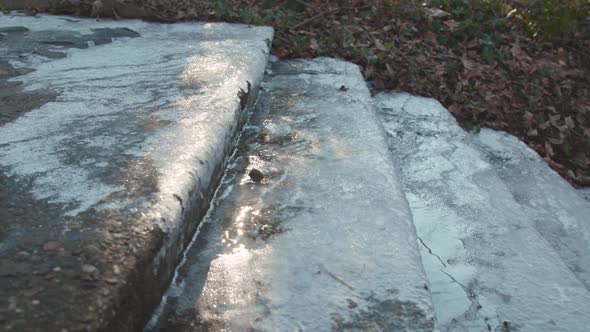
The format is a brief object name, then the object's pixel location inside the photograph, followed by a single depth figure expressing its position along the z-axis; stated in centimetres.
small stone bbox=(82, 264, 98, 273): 83
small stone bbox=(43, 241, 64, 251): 87
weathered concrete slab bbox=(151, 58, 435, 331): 98
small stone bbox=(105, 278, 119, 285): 82
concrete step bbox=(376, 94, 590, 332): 128
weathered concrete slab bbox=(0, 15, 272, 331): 81
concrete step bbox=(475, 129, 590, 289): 181
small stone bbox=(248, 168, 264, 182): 143
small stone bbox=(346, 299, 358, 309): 100
